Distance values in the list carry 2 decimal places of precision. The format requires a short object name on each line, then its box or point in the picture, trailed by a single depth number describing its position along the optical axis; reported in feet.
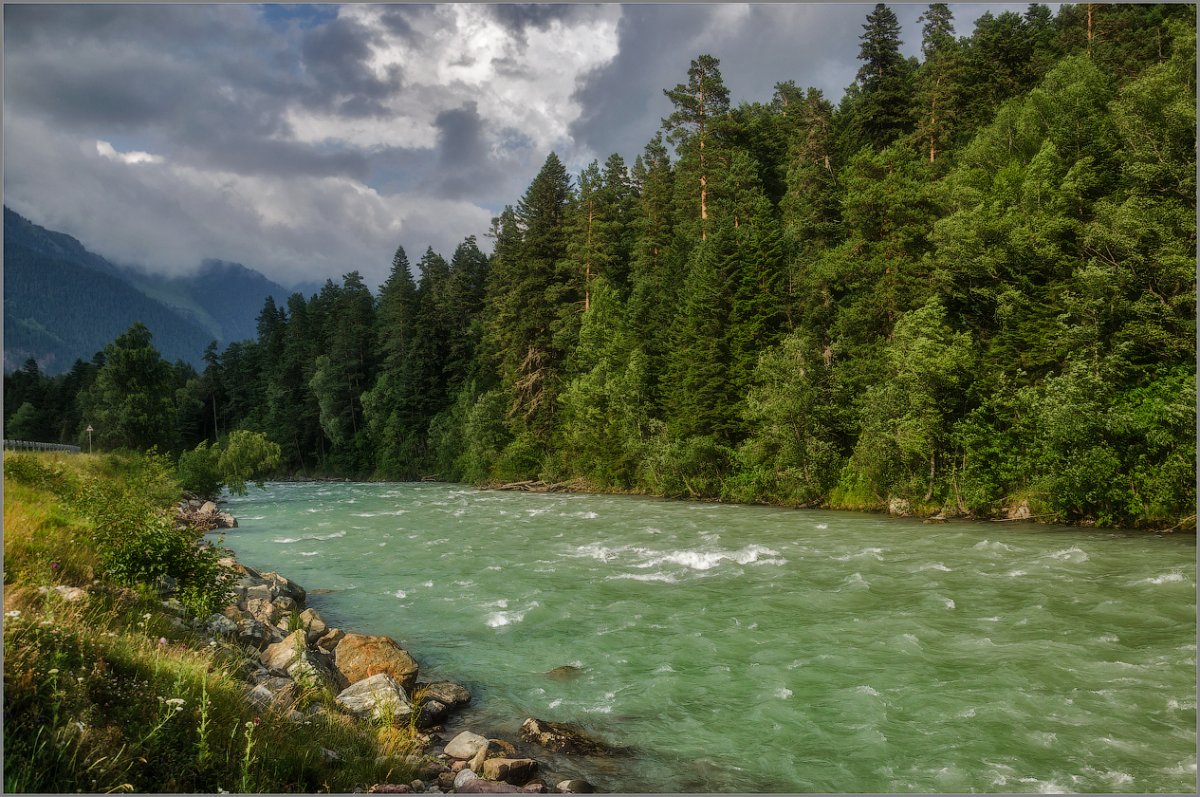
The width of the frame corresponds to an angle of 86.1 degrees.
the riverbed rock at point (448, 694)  33.55
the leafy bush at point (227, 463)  154.10
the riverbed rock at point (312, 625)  42.11
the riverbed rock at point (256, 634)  36.96
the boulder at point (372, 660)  35.47
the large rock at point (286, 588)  53.21
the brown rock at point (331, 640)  40.37
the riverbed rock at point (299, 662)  30.66
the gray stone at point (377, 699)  29.58
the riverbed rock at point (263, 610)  43.96
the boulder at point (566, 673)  37.80
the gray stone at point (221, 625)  34.82
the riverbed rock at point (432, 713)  31.11
